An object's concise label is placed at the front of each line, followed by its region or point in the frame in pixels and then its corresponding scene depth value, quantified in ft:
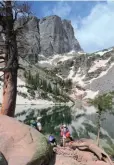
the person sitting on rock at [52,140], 21.57
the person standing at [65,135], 24.17
